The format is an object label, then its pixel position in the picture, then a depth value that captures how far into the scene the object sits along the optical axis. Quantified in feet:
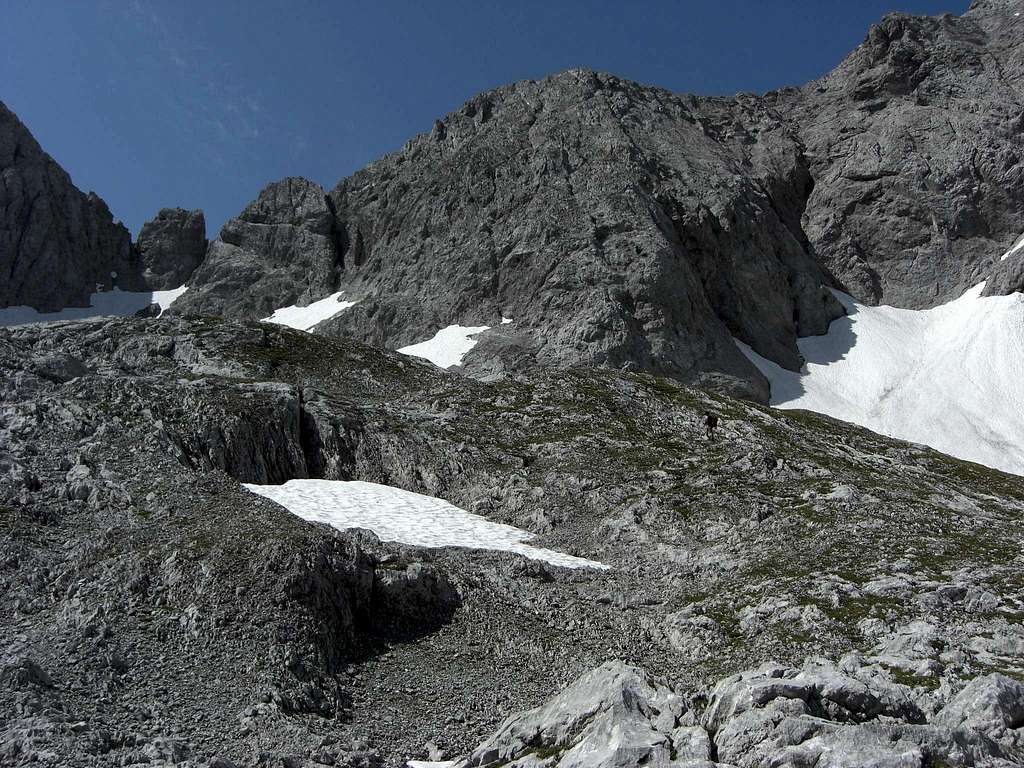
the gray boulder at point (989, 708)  46.88
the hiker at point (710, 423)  145.37
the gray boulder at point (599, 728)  47.50
